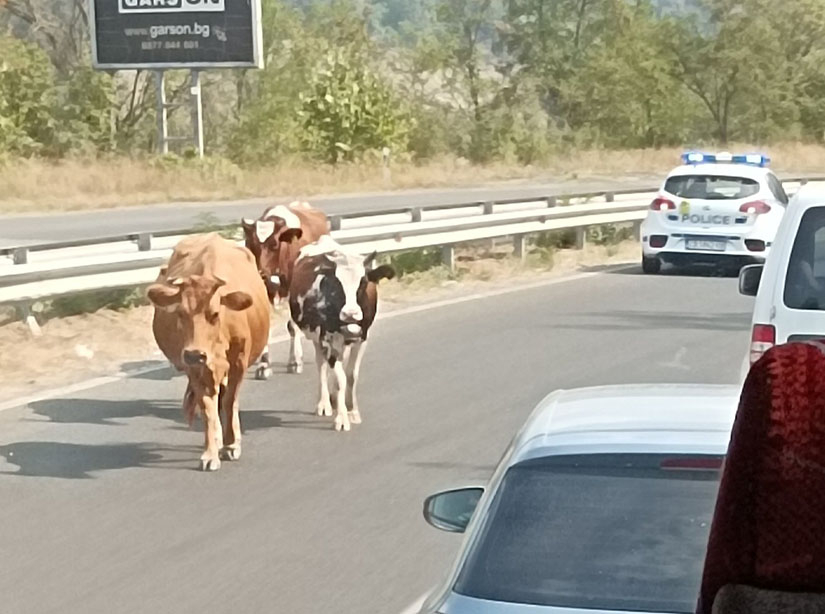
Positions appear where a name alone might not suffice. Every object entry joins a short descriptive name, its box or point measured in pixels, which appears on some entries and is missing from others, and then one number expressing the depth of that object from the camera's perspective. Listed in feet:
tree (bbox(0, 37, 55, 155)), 180.14
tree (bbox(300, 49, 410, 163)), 183.62
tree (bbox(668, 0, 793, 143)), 250.78
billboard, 141.38
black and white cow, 37.81
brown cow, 33.78
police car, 70.54
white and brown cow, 48.39
